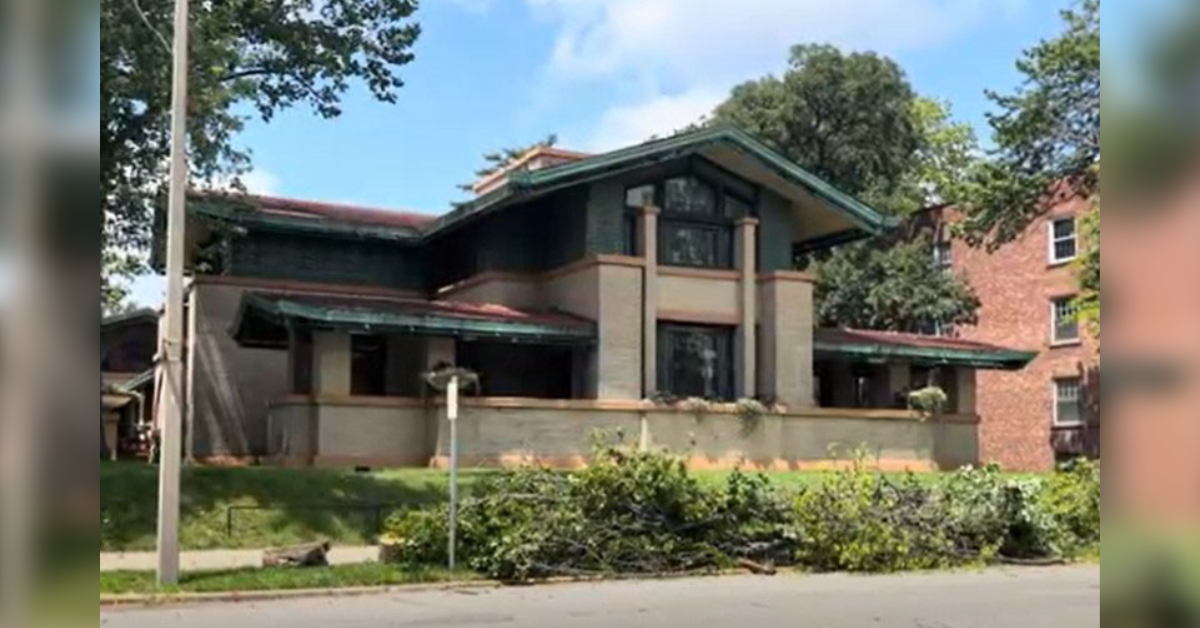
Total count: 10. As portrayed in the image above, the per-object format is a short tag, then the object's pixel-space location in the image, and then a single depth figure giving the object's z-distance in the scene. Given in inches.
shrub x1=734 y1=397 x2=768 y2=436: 1218.6
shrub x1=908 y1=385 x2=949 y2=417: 1317.7
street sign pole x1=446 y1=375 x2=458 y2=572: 639.8
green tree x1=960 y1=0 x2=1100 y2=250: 1371.8
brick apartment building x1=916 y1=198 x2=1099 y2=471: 1728.6
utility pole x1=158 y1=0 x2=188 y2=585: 601.6
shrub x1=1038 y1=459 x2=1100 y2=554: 809.5
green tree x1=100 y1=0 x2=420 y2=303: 714.2
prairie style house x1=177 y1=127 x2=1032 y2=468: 1126.4
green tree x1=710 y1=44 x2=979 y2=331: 1813.5
